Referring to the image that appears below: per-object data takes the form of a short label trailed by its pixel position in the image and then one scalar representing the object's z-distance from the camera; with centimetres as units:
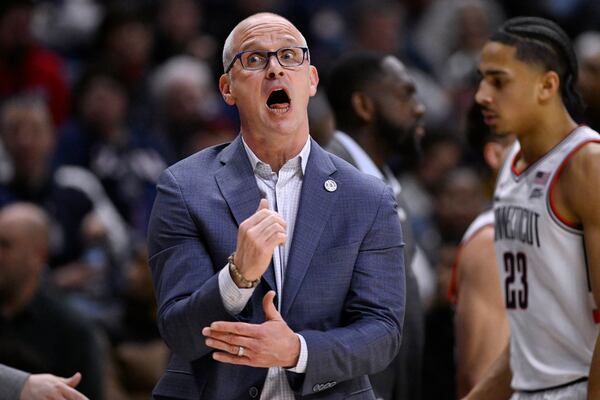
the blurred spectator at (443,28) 2411
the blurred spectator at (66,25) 2133
